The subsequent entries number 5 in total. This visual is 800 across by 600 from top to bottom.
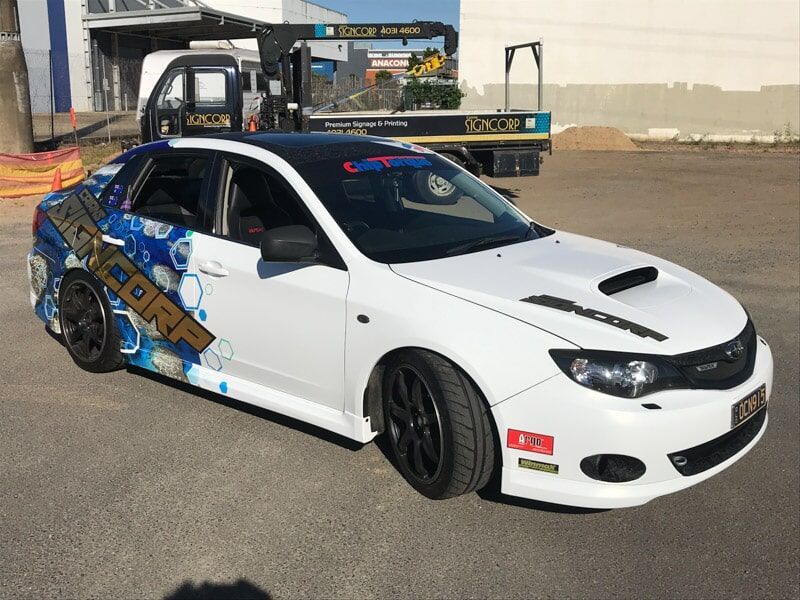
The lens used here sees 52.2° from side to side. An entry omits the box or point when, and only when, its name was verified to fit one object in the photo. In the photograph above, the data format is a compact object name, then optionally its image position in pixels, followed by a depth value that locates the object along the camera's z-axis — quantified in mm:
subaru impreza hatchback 3377
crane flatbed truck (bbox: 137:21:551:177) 12070
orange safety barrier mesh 14492
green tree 23066
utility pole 16641
